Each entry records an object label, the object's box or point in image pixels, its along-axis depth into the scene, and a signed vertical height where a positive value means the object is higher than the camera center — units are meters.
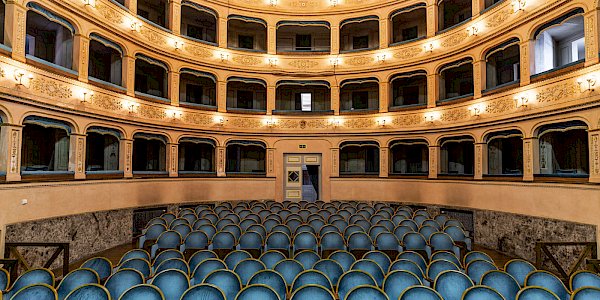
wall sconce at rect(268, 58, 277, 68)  18.98 +5.65
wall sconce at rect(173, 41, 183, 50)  16.46 +5.75
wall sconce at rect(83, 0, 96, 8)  11.84 +5.61
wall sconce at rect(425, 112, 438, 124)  16.45 +2.31
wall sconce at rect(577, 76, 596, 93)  9.30 +2.24
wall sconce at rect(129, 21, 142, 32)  14.20 +5.78
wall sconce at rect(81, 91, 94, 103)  11.59 +2.30
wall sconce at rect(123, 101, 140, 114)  13.88 +2.38
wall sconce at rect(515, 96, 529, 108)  11.76 +2.21
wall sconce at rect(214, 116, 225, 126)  18.02 +2.28
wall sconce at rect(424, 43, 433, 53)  16.67 +5.73
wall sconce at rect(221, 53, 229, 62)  18.11 +5.69
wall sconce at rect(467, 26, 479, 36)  14.36 +5.70
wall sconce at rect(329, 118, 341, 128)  19.03 +2.30
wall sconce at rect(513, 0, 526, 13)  11.99 +5.67
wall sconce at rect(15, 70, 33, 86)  9.05 +2.31
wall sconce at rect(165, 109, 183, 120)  16.14 +2.40
